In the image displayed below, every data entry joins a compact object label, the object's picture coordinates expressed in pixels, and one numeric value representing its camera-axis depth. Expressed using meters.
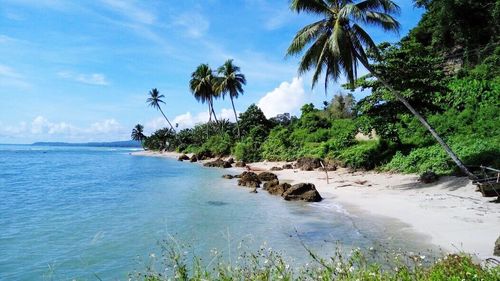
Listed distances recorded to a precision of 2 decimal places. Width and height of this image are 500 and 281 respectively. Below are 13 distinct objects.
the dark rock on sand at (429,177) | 17.86
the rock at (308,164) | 29.78
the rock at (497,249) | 8.24
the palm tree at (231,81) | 56.56
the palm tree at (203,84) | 63.14
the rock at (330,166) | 27.47
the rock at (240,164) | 43.05
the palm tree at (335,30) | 17.80
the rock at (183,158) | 61.33
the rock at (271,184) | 22.62
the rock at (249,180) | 24.98
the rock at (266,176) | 26.56
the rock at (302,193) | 18.39
